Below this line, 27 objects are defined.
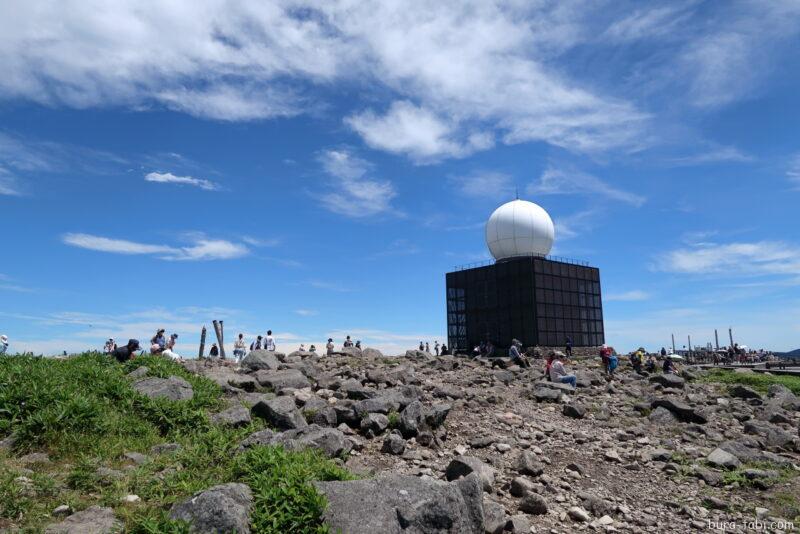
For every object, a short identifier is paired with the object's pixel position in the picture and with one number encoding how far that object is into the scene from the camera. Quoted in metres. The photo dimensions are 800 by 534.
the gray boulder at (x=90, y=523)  5.92
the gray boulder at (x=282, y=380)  15.03
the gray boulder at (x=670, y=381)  22.06
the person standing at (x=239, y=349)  26.88
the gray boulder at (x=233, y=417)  10.49
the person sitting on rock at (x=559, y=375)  19.05
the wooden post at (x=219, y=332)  28.40
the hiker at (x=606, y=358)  25.44
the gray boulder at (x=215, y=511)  5.55
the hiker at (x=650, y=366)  27.92
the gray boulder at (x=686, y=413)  15.64
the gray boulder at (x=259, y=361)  17.78
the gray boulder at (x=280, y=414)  10.80
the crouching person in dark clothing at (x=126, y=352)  15.77
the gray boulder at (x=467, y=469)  8.50
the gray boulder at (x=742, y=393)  21.38
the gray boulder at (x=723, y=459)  11.22
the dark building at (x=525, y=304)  44.12
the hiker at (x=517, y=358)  25.17
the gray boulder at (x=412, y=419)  10.95
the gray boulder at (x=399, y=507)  5.95
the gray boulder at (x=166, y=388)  11.51
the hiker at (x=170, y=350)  19.20
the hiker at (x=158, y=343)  20.05
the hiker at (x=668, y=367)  27.53
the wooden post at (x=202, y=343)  28.92
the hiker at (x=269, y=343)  27.92
